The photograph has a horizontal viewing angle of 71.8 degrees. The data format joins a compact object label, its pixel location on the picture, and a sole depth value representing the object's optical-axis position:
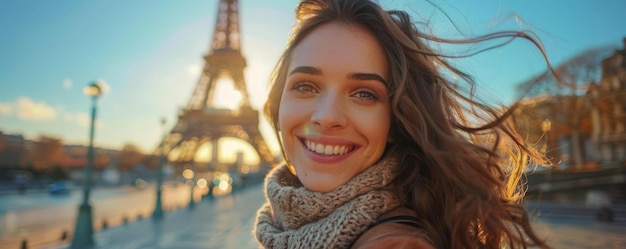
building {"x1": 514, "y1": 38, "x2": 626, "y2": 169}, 17.55
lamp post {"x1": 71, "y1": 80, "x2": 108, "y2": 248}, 9.57
